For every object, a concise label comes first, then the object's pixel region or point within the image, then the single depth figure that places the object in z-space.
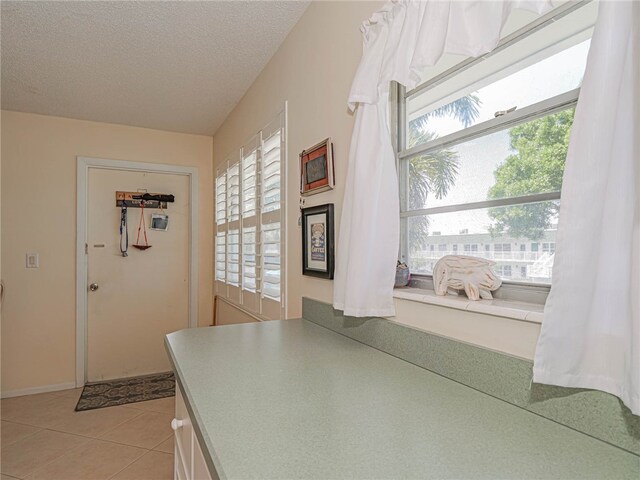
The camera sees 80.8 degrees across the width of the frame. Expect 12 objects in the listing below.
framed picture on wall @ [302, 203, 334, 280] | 1.61
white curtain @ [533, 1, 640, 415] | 0.61
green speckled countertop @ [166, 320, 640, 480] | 0.59
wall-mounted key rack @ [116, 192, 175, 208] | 3.48
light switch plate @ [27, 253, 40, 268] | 3.15
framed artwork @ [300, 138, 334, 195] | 1.61
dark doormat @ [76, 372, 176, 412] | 2.97
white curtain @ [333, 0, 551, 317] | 1.11
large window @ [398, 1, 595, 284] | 0.89
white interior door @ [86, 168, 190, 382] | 3.41
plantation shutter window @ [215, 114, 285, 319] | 2.17
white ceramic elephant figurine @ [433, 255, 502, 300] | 1.00
